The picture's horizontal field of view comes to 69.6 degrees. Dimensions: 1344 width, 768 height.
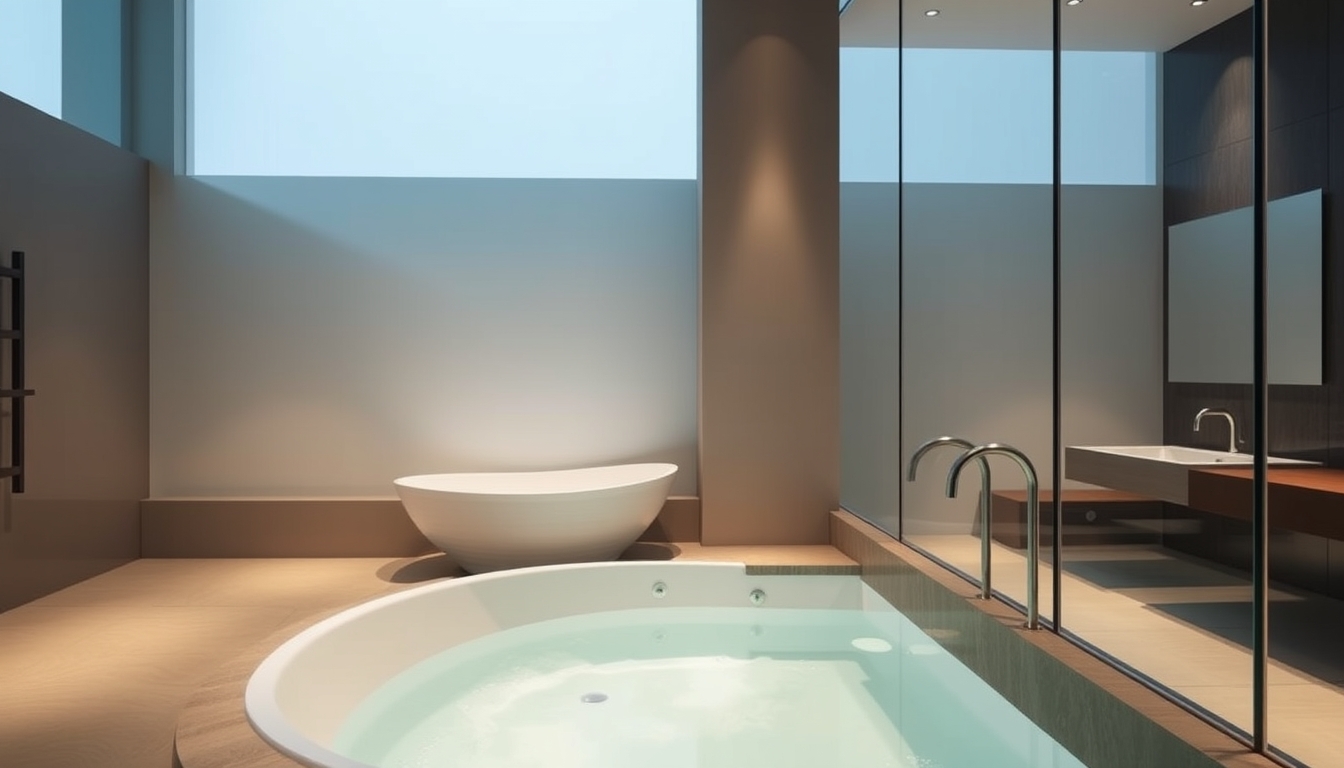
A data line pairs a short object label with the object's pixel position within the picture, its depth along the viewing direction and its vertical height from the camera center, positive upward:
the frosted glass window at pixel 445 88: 4.69 +1.44
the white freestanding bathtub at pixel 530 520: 3.67 -0.53
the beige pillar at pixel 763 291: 4.20 +0.40
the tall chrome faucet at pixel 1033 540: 2.36 -0.38
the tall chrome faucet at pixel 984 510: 2.63 -0.35
